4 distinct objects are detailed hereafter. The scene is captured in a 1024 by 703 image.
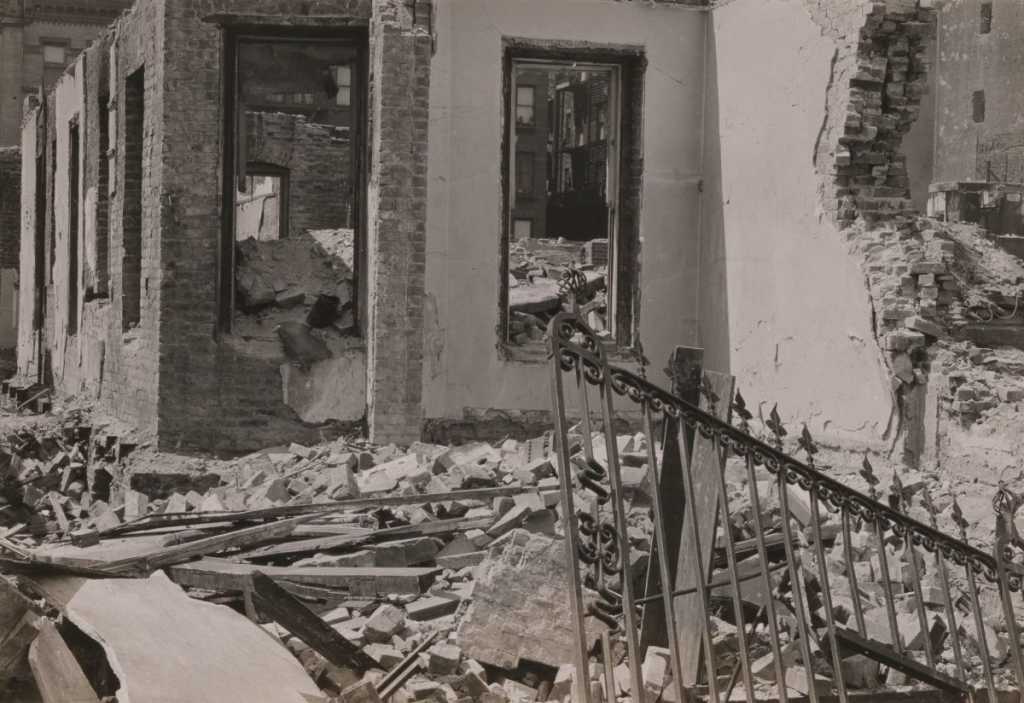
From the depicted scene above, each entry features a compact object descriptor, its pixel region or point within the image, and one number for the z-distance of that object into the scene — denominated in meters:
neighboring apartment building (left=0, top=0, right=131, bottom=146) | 41.41
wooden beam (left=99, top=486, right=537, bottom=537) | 7.43
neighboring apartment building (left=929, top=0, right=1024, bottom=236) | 32.88
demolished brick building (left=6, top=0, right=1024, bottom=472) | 9.73
